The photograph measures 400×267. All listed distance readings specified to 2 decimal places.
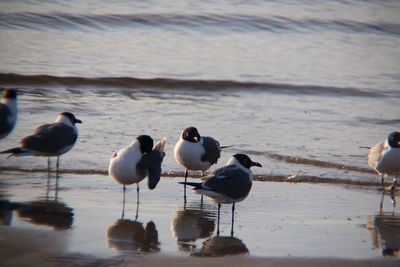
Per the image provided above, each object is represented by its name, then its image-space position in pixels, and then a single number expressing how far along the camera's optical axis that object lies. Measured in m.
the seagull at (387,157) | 20.31
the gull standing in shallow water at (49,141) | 19.00
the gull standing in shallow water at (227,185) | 15.45
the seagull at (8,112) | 20.91
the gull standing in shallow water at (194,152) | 19.39
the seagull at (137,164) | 17.11
